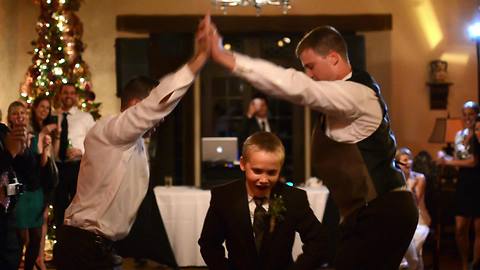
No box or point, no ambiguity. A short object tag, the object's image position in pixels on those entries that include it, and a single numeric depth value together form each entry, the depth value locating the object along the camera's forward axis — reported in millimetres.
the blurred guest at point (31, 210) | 8573
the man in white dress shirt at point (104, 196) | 4033
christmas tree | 11520
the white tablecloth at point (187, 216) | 9828
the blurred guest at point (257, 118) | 11577
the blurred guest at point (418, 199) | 9092
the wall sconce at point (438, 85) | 13532
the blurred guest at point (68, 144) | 10174
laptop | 10245
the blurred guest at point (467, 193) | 9989
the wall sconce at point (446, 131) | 12564
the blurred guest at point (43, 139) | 9149
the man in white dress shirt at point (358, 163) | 3738
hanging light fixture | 10162
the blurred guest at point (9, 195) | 6333
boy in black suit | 4395
